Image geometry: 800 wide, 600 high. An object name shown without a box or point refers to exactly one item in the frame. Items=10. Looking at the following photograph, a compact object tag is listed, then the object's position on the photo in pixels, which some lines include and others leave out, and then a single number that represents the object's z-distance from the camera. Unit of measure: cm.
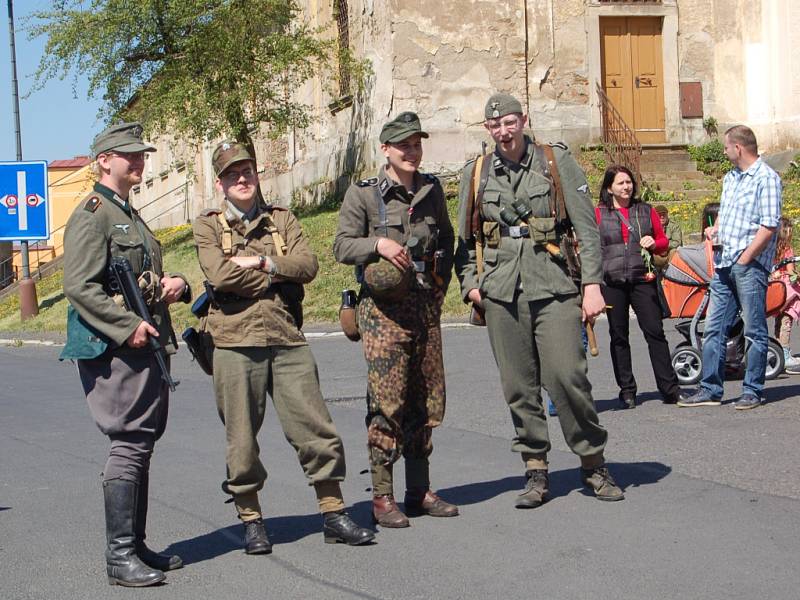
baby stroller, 1109
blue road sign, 2641
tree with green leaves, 2758
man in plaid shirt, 932
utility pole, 2773
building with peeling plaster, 2623
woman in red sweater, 1021
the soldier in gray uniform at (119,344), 556
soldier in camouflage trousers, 644
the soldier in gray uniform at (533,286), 671
